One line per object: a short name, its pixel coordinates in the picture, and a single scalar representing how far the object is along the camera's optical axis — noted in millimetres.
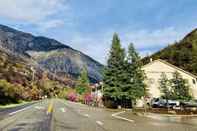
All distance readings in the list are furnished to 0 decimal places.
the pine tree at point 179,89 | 31566
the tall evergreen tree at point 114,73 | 27168
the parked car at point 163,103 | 28005
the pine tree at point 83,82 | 59360
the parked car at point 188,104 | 26823
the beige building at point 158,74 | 34931
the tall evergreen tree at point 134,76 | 27111
